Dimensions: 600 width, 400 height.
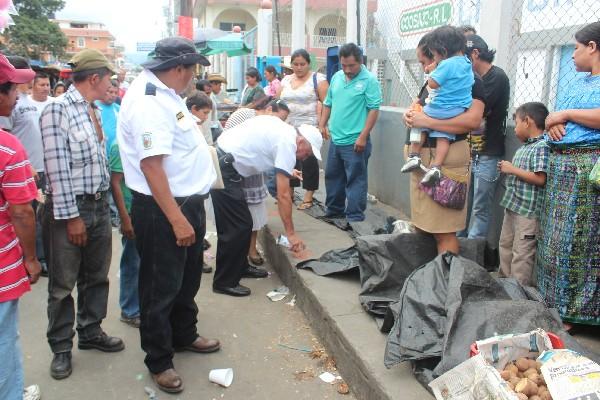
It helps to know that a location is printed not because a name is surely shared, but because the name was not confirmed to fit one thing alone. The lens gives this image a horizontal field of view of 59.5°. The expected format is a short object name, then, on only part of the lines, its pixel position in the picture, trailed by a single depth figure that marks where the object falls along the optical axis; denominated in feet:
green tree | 97.25
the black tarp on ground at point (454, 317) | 8.44
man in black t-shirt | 13.08
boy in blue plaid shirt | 10.81
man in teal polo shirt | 17.79
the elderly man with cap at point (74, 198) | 9.53
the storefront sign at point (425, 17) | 18.85
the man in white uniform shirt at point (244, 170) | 13.28
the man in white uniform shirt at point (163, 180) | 8.64
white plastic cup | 10.27
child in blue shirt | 10.64
